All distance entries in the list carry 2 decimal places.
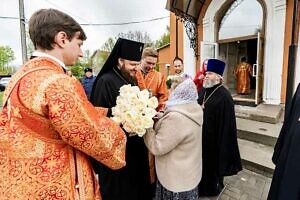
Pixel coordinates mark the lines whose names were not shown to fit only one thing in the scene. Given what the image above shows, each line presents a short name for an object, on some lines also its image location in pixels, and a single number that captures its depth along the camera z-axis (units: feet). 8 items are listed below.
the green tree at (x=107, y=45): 105.29
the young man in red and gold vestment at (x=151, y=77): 10.97
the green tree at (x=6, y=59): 122.11
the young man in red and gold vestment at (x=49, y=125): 3.34
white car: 69.29
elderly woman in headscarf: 6.00
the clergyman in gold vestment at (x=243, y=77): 32.94
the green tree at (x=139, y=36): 99.12
